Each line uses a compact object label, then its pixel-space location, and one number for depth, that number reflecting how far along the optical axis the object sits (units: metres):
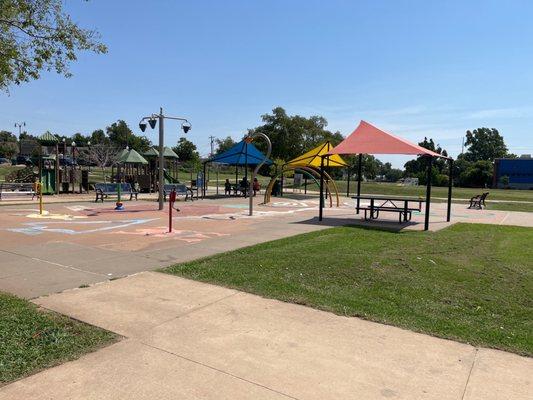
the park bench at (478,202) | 22.73
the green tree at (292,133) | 64.25
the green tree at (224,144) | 115.69
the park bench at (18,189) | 22.14
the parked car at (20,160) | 74.29
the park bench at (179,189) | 23.48
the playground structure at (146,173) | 30.05
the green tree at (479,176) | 80.12
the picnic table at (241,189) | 28.00
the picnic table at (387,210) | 14.74
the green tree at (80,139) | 106.94
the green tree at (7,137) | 124.78
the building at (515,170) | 86.75
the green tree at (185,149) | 94.00
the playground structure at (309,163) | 23.44
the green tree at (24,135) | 109.80
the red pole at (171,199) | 11.09
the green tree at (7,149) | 106.56
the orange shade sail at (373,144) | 14.41
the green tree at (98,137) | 105.00
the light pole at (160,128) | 17.69
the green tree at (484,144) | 133.38
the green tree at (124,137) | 100.50
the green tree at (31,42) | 6.70
